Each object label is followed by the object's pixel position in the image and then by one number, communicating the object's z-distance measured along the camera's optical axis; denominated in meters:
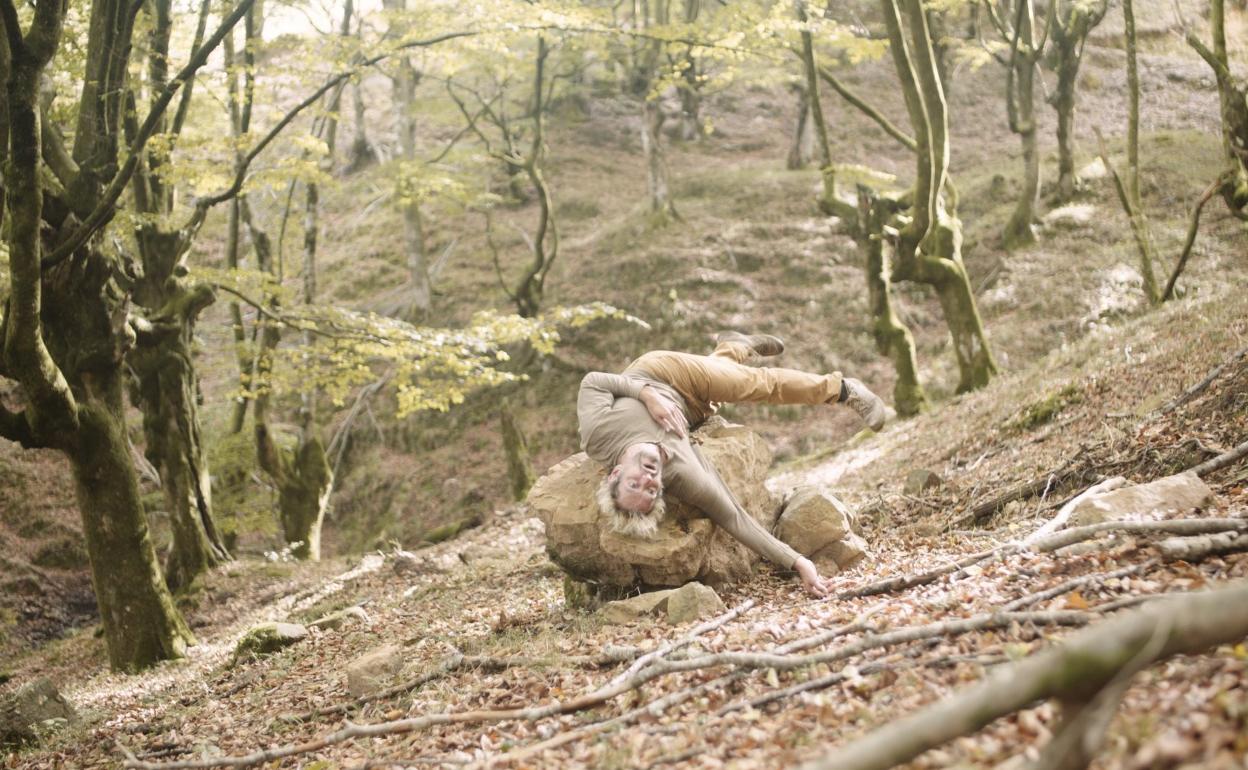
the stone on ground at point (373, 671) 4.84
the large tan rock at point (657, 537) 5.37
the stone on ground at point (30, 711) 5.67
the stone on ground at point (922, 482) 6.97
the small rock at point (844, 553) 5.53
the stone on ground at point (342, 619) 7.36
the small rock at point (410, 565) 9.52
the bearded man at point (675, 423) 5.18
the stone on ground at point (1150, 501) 4.11
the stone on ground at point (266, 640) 6.93
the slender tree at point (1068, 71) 16.28
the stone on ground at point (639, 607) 5.06
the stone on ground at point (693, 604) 4.80
